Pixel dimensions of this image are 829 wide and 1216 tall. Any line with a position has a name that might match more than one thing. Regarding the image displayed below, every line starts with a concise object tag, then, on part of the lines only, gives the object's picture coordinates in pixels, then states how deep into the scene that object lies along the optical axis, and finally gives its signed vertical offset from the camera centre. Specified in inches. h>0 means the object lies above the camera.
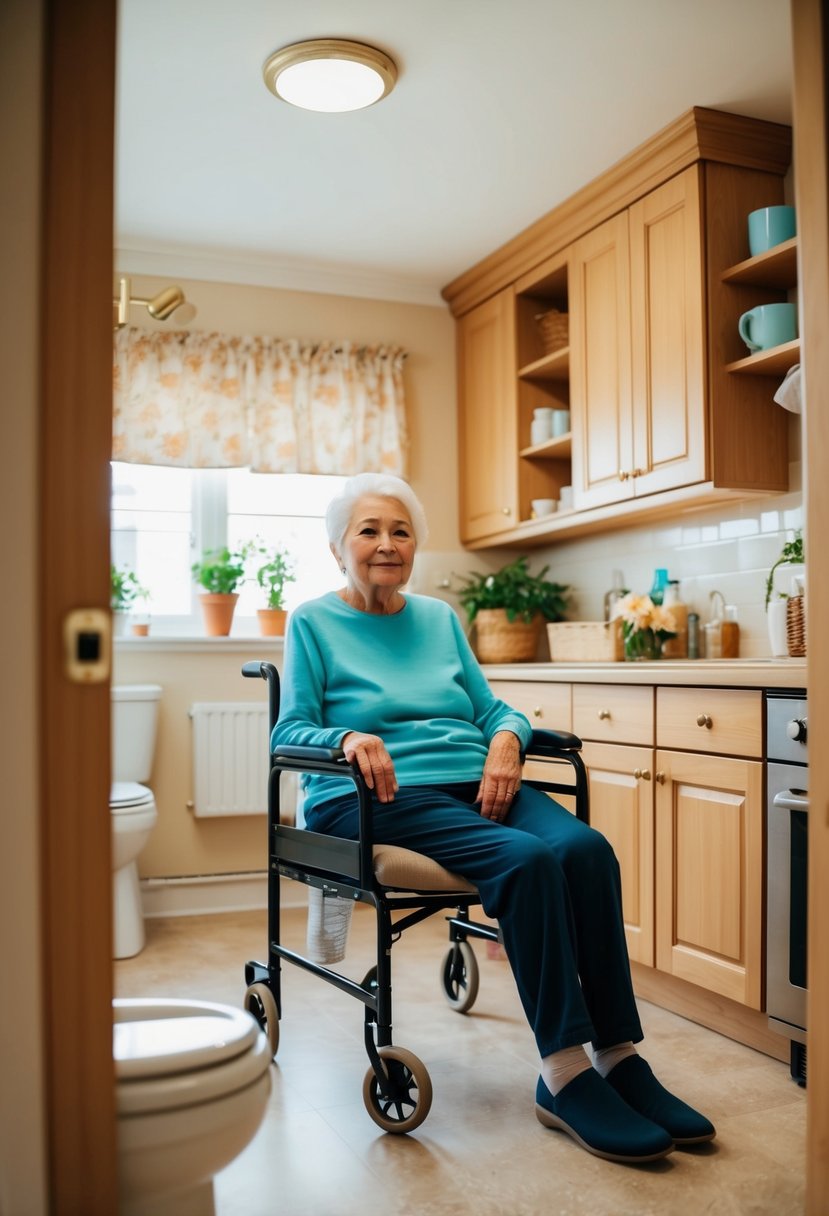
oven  88.3 -18.9
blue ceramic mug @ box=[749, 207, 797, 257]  115.1 +44.5
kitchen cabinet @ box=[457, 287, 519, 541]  159.6 +34.5
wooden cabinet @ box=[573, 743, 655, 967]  108.3 -19.1
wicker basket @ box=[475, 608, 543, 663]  158.2 +0.7
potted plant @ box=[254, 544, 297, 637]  159.2 +8.2
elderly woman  74.1 -13.3
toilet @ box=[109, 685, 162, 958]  127.9 -18.9
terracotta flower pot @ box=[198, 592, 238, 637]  155.2 +4.3
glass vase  129.6 -0.4
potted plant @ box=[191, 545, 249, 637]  154.9 +7.6
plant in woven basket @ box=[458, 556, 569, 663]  157.8 +4.5
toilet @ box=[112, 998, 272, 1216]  44.2 -19.8
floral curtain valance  153.0 +35.4
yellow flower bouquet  127.9 +1.8
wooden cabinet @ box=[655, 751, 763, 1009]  94.0 -21.4
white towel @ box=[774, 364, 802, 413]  108.9 +25.6
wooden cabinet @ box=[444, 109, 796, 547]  118.6 +37.7
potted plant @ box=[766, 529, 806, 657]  112.5 +3.8
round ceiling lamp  105.2 +57.2
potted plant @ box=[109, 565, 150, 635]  150.6 +7.1
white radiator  150.2 -16.5
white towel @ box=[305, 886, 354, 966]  94.9 -25.2
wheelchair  79.2 -19.6
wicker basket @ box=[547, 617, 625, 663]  138.6 +0.0
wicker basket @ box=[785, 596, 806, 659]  107.0 +1.4
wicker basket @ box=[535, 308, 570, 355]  150.9 +44.2
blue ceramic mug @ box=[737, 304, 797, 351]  113.2 +33.4
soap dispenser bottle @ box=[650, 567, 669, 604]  135.6 +7.2
